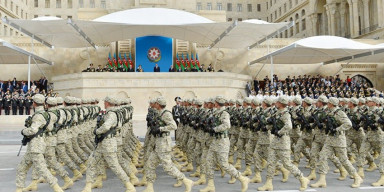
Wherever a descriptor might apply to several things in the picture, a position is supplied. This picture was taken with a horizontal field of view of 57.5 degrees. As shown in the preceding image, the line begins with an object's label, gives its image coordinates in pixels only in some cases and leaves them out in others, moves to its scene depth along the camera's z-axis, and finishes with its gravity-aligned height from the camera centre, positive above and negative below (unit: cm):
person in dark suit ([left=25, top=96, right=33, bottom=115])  2144 +8
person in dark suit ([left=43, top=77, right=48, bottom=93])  2800 +161
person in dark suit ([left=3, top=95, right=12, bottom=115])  2168 +9
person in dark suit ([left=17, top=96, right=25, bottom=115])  2149 +8
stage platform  2309 +127
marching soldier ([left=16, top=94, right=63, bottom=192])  705 -99
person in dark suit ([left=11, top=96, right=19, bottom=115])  2152 +8
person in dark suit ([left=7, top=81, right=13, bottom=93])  2587 +140
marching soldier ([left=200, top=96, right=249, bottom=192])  749 -103
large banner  3033 +444
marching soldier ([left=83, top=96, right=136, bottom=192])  725 -99
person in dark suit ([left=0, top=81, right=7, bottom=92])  2666 +142
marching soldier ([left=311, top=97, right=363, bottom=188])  808 -100
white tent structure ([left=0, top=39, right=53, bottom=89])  2377 +377
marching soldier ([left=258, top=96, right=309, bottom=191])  767 -95
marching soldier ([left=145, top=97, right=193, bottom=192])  733 -98
